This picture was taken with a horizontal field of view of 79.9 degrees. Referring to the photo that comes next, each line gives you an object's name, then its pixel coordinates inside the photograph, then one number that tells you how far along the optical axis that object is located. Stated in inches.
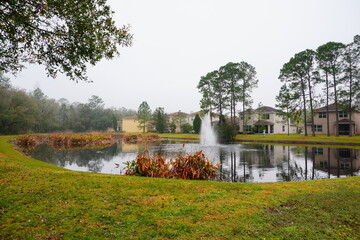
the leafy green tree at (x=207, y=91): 1675.1
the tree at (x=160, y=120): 2128.4
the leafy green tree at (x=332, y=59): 1099.7
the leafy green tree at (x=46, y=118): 1953.4
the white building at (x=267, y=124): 1868.7
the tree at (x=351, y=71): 1066.7
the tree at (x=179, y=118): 2262.6
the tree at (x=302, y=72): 1202.6
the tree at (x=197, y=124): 1822.6
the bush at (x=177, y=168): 302.5
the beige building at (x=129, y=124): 2647.6
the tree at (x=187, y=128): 2041.6
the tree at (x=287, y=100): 1259.7
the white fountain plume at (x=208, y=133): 1258.6
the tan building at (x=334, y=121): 1441.9
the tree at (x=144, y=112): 2221.9
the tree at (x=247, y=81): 1550.2
